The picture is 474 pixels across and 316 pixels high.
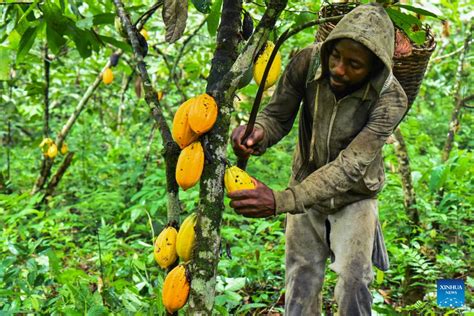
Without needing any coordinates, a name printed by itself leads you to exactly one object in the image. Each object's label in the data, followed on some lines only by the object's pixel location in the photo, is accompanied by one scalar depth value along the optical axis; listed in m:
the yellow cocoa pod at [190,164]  1.79
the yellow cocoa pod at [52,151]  4.81
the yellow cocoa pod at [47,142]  4.86
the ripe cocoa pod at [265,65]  2.03
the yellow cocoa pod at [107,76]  4.77
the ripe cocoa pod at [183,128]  1.82
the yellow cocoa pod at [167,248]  2.02
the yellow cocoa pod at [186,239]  1.89
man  2.00
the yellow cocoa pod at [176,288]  1.84
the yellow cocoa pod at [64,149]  5.18
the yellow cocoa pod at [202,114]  1.76
